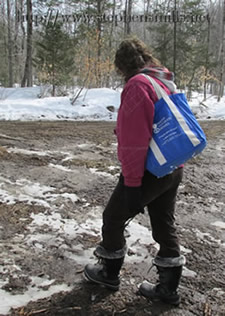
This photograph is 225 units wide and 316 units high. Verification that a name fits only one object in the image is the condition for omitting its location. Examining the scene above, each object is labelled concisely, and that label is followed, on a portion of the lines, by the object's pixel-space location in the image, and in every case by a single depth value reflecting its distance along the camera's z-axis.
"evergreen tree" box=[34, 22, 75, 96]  15.88
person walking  1.77
